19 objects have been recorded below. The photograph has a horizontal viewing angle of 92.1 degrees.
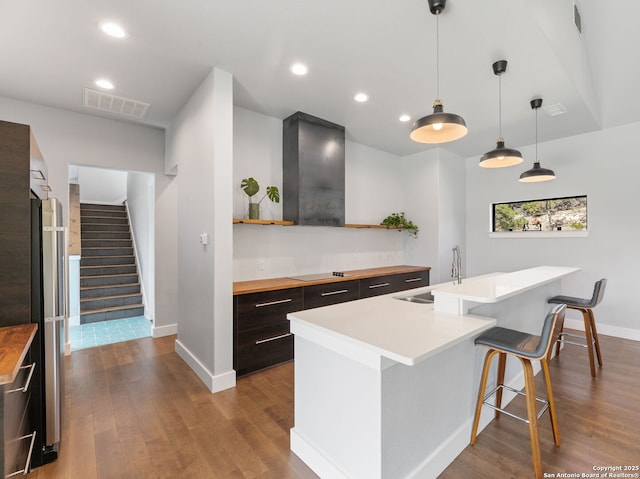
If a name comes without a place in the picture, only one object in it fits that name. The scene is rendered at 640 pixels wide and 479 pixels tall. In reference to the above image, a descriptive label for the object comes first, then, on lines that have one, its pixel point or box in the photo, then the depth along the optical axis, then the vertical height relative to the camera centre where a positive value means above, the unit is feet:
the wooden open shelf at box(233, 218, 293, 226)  10.42 +0.69
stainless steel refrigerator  5.86 -1.41
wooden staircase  16.48 -1.51
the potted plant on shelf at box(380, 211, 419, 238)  16.55 +0.91
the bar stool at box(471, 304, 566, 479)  5.65 -2.14
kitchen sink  7.99 -1.57
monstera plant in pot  11.16 +1.82
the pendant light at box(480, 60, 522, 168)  8.50 +2.36
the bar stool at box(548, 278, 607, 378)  9.64 -2.15
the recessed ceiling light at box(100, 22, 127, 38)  7.08 +5.01
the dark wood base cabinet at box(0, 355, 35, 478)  4.12 -2.79
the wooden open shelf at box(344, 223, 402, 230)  14.16 +0.68
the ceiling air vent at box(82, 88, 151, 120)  10.35 +4.97
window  14.61 +1.19
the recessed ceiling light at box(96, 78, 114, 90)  9.50 +5.01
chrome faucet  7.78 -0.84
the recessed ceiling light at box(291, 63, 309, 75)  8.75 +4.98
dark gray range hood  12.07 +2.82
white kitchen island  4.68 -2.52
